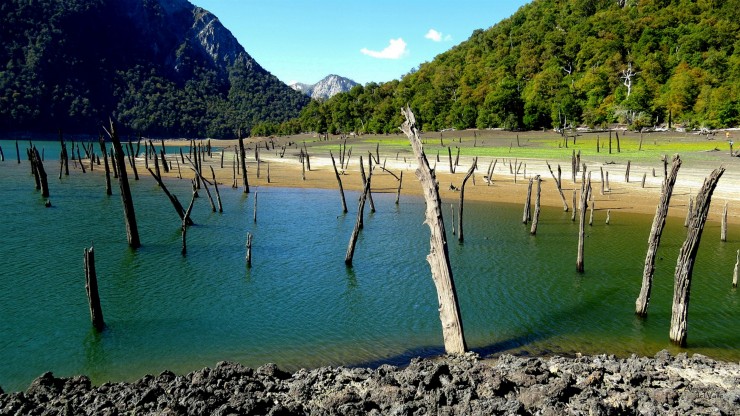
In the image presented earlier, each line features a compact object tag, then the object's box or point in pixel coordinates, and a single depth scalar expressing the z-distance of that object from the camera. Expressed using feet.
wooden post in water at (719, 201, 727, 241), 69.52
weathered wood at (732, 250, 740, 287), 50.40
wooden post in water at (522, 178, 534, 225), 85.44
